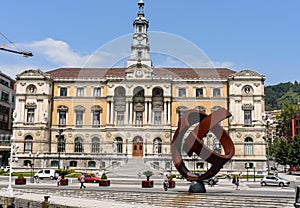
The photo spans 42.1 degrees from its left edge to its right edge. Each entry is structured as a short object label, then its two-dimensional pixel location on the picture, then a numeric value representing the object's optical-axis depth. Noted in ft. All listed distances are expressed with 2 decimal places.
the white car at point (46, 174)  173.47
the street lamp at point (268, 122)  142.16
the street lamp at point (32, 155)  226.62
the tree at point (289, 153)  242.37
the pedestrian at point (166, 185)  109.50
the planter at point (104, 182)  125.39
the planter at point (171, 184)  119.34
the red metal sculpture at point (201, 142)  92.79
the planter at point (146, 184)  120.16
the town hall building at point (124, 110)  229.04
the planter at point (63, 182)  128.75
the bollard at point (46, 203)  83.40
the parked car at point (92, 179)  151.53
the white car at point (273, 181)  139.44
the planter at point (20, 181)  129.29
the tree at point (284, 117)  350.43
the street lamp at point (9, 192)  96.20
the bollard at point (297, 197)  62.08
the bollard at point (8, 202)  94.27
